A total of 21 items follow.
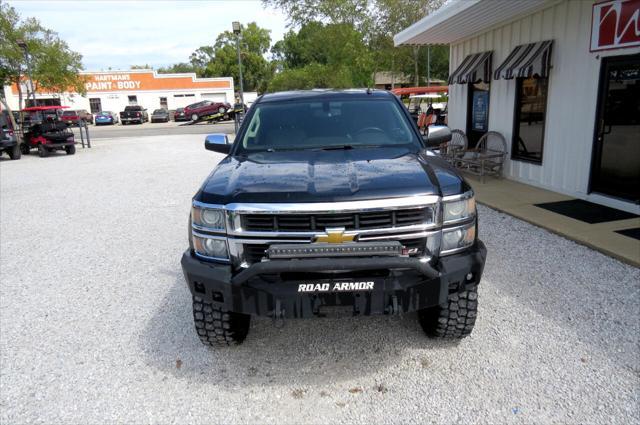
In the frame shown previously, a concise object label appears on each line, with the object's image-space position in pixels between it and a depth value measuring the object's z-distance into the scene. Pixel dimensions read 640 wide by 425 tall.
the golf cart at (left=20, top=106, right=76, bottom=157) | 17.80
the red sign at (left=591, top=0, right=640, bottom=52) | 6.14
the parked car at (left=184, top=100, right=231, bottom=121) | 40.53
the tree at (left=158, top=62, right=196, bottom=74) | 107.07
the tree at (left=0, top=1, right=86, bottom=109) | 22.56
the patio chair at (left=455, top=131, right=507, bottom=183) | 9.23
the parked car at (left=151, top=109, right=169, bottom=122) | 43.34
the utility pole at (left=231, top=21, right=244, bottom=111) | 20.53
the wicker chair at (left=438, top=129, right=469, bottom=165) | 10.15
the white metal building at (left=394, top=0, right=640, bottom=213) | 6.61
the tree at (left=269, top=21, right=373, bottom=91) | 28.42
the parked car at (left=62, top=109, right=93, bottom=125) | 40.26
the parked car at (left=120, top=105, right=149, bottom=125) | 42.59
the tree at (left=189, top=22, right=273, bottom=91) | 72.06
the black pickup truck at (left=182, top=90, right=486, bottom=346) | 2.77
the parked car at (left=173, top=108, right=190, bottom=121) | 41.56
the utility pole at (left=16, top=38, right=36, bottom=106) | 21.99
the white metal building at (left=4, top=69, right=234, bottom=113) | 50.25
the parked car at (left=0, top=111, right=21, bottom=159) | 16.47
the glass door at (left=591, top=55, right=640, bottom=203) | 6.52
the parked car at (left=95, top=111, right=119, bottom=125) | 44.19
